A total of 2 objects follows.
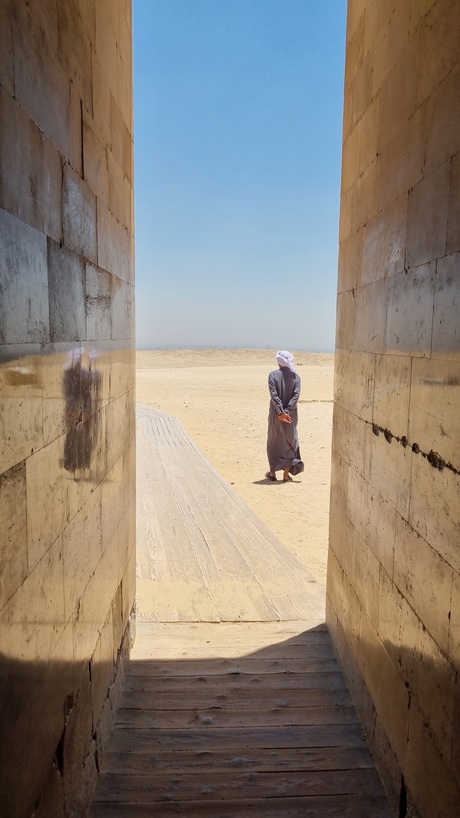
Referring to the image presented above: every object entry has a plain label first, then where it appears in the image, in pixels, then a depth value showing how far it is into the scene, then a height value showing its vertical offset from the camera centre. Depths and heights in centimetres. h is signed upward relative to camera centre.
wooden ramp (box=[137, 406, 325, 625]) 449 -208
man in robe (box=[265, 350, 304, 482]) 893 -96
